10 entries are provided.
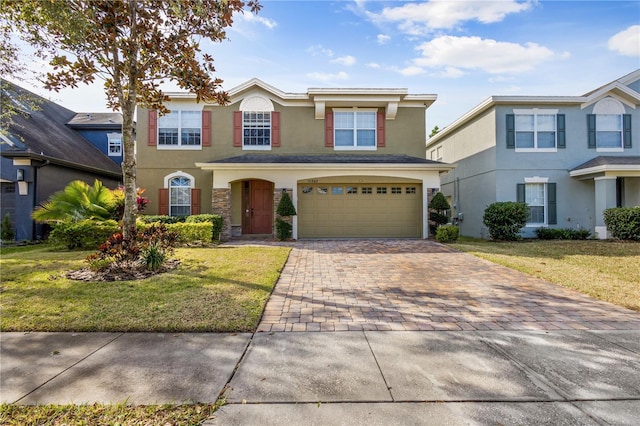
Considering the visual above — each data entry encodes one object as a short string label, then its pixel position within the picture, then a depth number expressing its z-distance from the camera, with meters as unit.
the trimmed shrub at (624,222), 11.12
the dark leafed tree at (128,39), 6.36
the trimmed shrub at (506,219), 12.04
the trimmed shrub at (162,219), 12.10
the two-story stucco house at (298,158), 12.81
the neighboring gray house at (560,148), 13.41
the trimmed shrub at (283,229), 12.28
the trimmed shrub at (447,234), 11.83
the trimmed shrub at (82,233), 9.41
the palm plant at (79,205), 9.62
